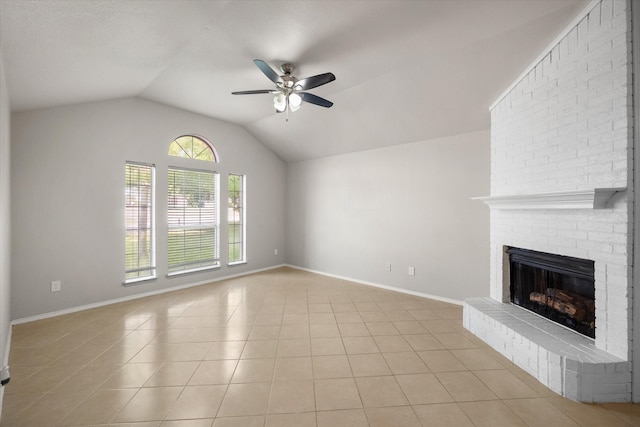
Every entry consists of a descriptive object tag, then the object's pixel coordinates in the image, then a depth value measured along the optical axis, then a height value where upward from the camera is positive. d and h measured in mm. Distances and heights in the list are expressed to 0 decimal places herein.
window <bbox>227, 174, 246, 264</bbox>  5664 -76
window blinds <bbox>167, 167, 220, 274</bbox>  4750 -102
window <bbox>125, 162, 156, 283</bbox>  4191 -119
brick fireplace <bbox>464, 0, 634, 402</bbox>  1887 +164
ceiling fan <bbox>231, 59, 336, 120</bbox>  2725 +1355
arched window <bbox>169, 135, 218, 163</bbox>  4772 +1223
